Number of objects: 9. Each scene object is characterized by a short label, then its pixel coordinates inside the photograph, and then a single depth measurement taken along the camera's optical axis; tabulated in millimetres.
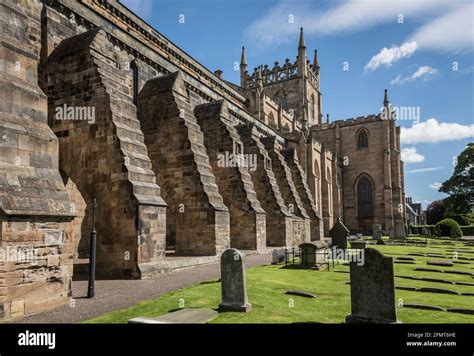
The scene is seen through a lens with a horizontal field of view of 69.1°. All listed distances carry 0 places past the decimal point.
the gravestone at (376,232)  27373
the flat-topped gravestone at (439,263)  13127
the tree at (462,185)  41469
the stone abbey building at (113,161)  6473
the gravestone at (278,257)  13234
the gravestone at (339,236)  16938
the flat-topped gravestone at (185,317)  4972
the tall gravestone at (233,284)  6203
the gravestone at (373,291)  5242
